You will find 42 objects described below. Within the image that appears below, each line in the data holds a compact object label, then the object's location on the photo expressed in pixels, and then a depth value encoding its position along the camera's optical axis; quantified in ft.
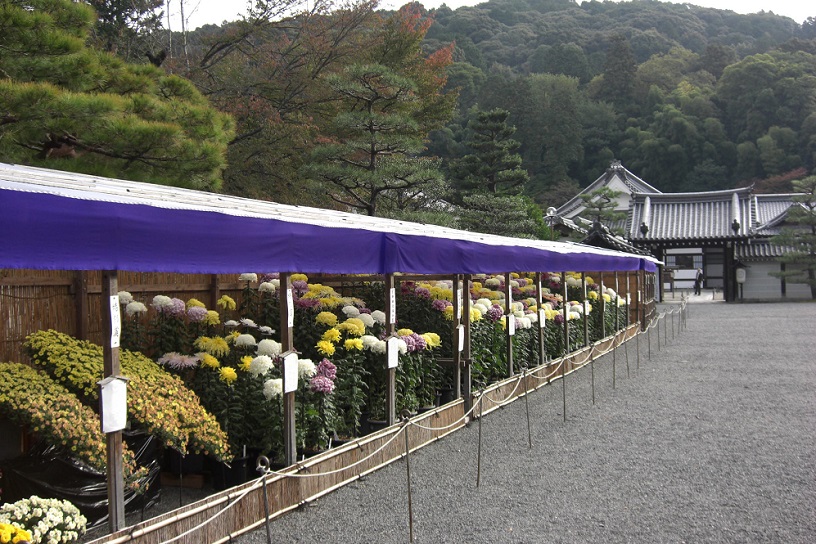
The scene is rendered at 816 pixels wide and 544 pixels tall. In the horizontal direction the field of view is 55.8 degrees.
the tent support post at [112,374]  13.09
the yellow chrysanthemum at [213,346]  21.80
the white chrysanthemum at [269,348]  21.30
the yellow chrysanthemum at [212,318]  25.52
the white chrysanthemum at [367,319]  26.12
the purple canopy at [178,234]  11.08
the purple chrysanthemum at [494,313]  34.40
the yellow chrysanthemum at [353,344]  22.58
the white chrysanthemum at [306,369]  19.69
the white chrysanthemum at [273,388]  18.93
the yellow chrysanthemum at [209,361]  20.38
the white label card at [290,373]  17.65
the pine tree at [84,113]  26.86
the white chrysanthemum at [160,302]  24.27
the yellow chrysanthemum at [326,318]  24.77
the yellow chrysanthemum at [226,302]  28.48
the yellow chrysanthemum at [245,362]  20.22
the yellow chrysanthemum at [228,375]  19.66
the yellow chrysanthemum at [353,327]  23.81
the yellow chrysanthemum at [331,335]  22.66
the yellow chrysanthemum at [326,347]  21.82
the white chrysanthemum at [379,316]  27.73
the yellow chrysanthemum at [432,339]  26.94
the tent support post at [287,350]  18.01
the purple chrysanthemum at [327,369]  20.45
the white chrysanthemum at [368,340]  23.79
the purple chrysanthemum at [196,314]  24.75
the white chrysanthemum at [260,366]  19.79
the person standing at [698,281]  129.59
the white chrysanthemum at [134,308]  23.66
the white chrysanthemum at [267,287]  29.55
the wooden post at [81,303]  22.80
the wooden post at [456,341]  27.48
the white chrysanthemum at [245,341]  22.49
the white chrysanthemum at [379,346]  23.77
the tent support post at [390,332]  22.71
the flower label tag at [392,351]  22.38
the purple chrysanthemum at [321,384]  19.63
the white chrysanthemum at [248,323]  25.56
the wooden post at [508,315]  32.83
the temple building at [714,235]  120.26
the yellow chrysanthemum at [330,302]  27.66
